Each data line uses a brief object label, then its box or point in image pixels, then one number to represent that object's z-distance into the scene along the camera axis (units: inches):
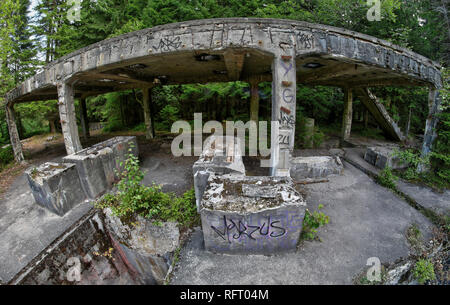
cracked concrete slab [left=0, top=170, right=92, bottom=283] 156.0
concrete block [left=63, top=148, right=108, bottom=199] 214.8
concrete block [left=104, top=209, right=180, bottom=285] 162.2
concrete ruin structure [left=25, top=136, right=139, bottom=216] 197.3
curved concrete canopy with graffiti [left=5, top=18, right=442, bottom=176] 187.5
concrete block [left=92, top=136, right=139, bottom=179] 261.4
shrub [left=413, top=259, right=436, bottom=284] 129.2
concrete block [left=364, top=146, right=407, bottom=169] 274.5
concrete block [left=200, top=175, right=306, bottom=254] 128.8
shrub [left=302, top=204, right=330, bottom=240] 152.5
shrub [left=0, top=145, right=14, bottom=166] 374.6
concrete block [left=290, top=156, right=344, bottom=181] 251.3
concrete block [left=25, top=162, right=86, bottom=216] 195.2
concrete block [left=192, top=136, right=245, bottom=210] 177.6
